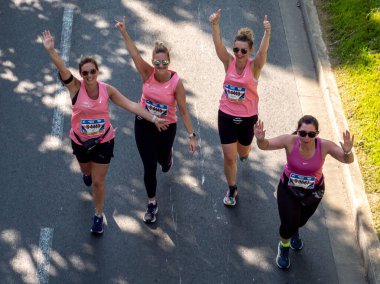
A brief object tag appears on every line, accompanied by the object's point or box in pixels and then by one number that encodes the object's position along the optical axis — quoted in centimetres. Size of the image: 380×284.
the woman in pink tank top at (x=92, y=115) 688
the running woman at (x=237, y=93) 734
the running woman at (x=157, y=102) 716
